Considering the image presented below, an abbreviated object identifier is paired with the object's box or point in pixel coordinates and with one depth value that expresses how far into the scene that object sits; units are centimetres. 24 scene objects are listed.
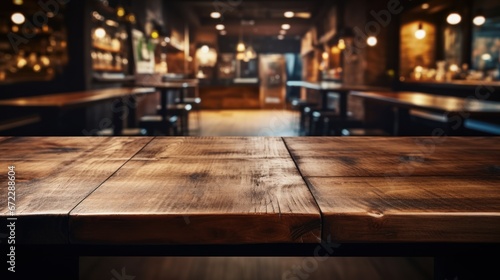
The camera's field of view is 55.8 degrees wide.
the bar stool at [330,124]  545
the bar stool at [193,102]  914
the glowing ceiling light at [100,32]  686
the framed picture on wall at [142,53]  859
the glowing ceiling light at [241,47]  1526
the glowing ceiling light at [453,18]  752
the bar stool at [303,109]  839
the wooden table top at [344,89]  641
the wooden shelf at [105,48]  686
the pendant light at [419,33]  802
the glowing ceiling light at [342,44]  987
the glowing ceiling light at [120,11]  721
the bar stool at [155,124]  557
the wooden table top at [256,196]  72
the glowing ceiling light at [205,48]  1688
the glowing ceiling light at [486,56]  1036
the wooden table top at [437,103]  314
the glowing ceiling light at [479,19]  819
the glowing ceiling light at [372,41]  834
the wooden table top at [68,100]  335
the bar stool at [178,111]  721
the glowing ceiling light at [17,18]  546
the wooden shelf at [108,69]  689
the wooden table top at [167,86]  685
